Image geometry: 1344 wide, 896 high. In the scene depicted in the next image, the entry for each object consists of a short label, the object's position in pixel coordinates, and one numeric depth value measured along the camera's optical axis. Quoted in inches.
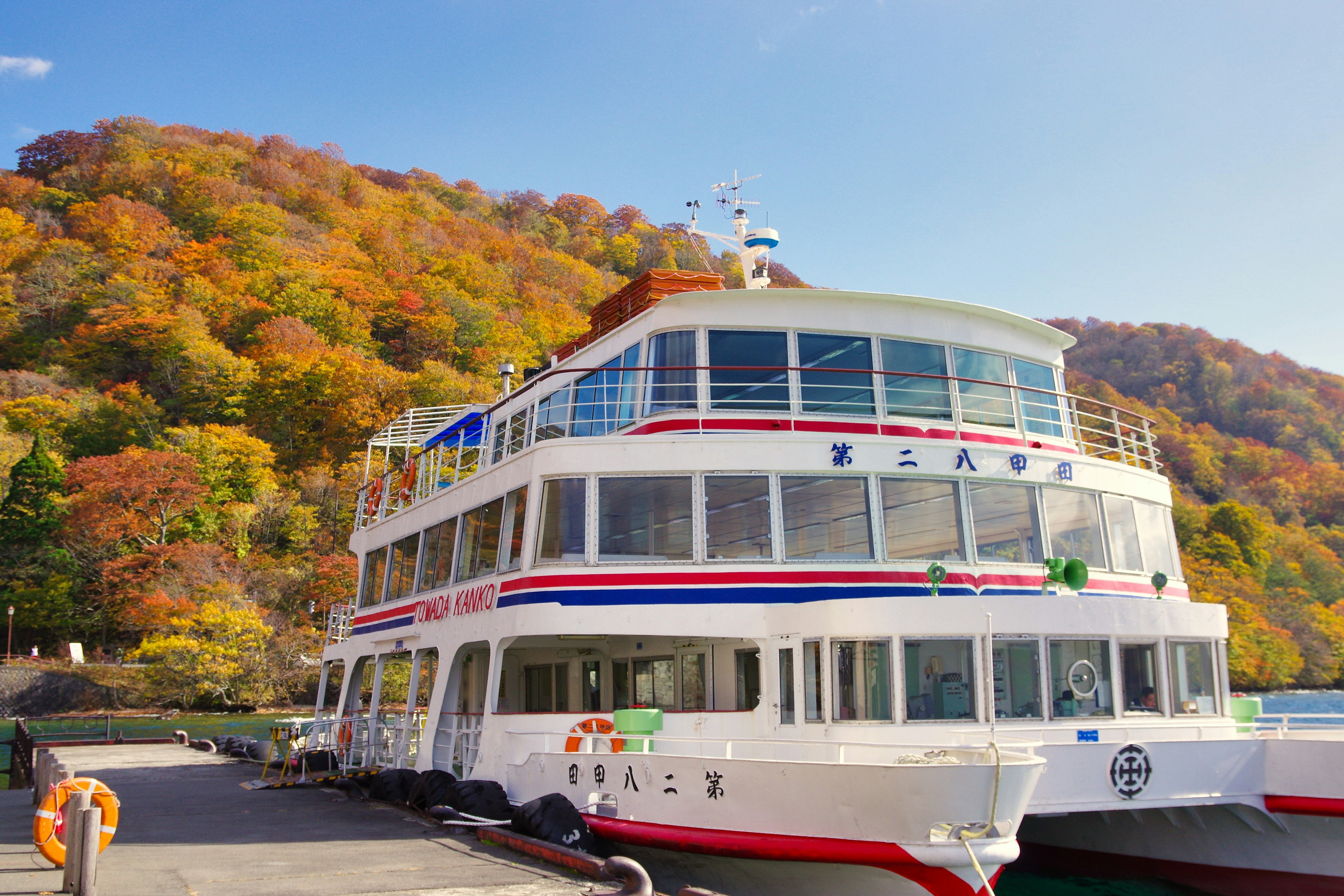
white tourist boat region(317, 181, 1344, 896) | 374.3
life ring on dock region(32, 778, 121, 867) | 343.6
